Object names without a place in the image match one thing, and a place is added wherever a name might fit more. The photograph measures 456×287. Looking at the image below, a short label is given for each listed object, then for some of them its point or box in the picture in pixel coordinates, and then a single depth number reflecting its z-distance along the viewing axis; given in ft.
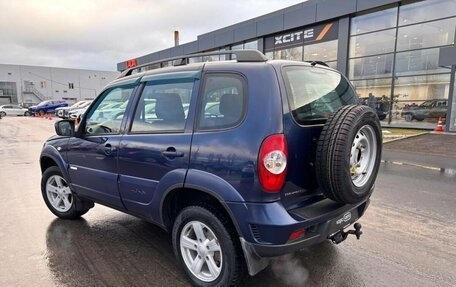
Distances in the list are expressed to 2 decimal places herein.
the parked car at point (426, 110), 51.06
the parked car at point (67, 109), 93.26
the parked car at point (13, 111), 117.70
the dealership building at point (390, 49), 51.24
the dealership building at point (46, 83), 207.24
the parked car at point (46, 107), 114.73
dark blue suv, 7.68
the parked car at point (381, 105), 57.82
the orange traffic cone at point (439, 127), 48.42
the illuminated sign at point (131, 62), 128.77
